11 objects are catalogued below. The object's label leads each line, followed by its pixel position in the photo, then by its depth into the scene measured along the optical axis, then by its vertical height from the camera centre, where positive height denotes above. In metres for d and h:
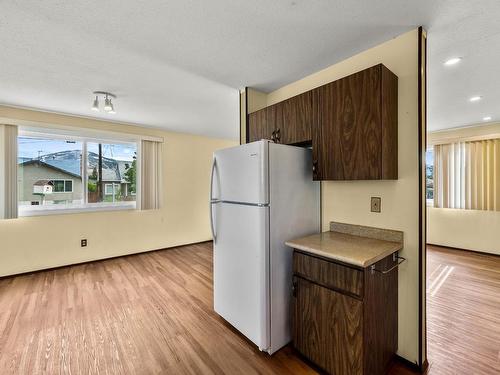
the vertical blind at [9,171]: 3.15 +0.22
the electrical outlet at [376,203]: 1.88 -0.14
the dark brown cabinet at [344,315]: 1.43 -0.85
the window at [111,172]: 4.04 +0.26
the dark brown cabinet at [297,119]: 2.03 +0.60
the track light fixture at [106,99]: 2.79 +1.05
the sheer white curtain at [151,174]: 4.38 +0.24
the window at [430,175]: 4.99 +0.22
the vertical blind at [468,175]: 4.16 +0.20
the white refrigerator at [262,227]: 1.82 -0.35
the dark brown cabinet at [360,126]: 1.60 +0.43
